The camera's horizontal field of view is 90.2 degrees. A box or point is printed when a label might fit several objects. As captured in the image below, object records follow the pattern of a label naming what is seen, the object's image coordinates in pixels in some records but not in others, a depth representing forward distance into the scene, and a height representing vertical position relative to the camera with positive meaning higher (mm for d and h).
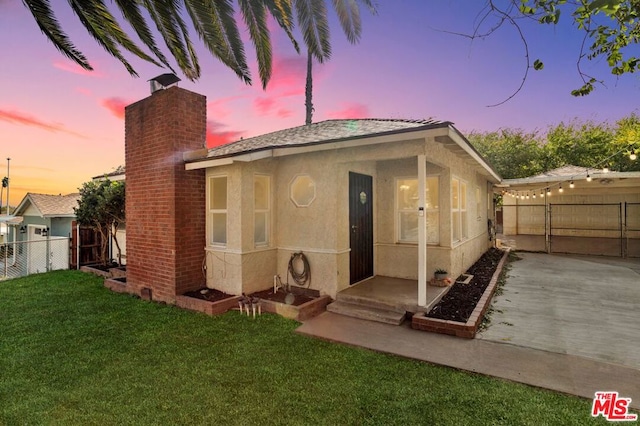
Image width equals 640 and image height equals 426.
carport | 13156 +51
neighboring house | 16812 +217
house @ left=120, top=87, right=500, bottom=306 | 6754 +219
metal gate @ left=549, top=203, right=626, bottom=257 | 14586 -658
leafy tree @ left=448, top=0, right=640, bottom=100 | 2961 +1996
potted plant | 7172 -1344
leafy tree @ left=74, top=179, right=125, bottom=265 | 10031 +380
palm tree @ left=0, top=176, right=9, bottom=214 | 51219 +5648
